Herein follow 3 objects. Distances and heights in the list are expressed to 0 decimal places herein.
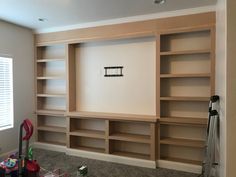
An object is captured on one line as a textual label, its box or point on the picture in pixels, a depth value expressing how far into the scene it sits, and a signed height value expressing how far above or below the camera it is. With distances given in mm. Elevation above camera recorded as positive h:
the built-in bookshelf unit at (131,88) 3295 -40
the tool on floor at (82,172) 2902 -1252
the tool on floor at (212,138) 2361 -635
